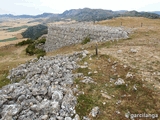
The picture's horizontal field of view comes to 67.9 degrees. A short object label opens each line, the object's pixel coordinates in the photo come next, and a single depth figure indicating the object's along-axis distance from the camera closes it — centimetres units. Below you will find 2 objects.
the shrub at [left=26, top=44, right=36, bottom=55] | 2688
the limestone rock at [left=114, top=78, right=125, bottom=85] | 886
